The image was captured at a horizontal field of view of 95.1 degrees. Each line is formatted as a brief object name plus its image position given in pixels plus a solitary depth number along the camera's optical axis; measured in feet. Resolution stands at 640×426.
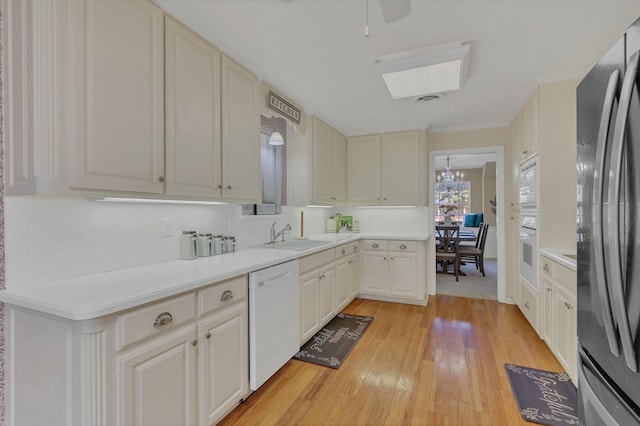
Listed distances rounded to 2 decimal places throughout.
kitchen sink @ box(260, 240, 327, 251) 9.19
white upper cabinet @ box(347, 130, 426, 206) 13.14
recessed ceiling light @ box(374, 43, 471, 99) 6.94
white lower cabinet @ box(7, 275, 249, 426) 3.53
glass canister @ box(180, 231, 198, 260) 6.62
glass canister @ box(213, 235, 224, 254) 7.41
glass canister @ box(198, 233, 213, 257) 7.00
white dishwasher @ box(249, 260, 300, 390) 6.11
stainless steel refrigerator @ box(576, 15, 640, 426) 2.72
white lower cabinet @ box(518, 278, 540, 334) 9.19
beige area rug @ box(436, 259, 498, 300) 14.14
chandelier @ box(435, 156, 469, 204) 27.81
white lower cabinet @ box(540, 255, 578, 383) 6.46
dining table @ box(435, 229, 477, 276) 21.79
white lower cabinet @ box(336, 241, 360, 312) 10.80
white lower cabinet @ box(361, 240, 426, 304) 12.26
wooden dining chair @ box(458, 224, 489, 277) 18.12
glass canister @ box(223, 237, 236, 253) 7.71
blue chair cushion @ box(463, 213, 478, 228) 26.21
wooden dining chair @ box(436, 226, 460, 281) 17.30
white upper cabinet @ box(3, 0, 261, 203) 3.86
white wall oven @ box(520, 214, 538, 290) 9.23
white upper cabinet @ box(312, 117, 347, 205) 11.59
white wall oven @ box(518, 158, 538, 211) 9.20
